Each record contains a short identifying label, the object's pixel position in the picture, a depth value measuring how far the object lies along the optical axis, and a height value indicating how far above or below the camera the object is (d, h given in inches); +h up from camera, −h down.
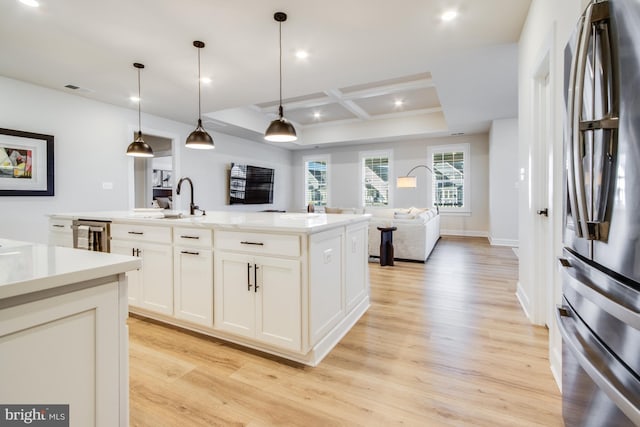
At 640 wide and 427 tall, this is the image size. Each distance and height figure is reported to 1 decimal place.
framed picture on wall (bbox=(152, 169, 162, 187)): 316.8 +34.0
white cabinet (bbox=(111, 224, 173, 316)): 100.3 -16.5
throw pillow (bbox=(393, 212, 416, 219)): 202.8 -4.2
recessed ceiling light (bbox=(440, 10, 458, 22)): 106.0 +66.6
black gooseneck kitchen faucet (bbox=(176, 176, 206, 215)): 125.4 +0.8
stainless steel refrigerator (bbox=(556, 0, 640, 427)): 31.4 -0.8
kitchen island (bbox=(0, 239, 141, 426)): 29.4 -12.7
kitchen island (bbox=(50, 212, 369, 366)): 78.6 -18.7
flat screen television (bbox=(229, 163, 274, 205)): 292.7 +25.9
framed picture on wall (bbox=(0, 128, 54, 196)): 153.2 +24.7
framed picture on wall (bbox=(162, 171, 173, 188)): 326.6 +33.9
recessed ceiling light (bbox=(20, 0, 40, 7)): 97.3 +65.4
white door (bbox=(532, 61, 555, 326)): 96.1 +2.4
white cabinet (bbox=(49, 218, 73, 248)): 121.9 -8.1
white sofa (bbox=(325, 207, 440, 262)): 195.9 -16.6
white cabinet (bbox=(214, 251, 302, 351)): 78.7 -23.2
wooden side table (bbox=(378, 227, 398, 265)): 189.3 -23.6
